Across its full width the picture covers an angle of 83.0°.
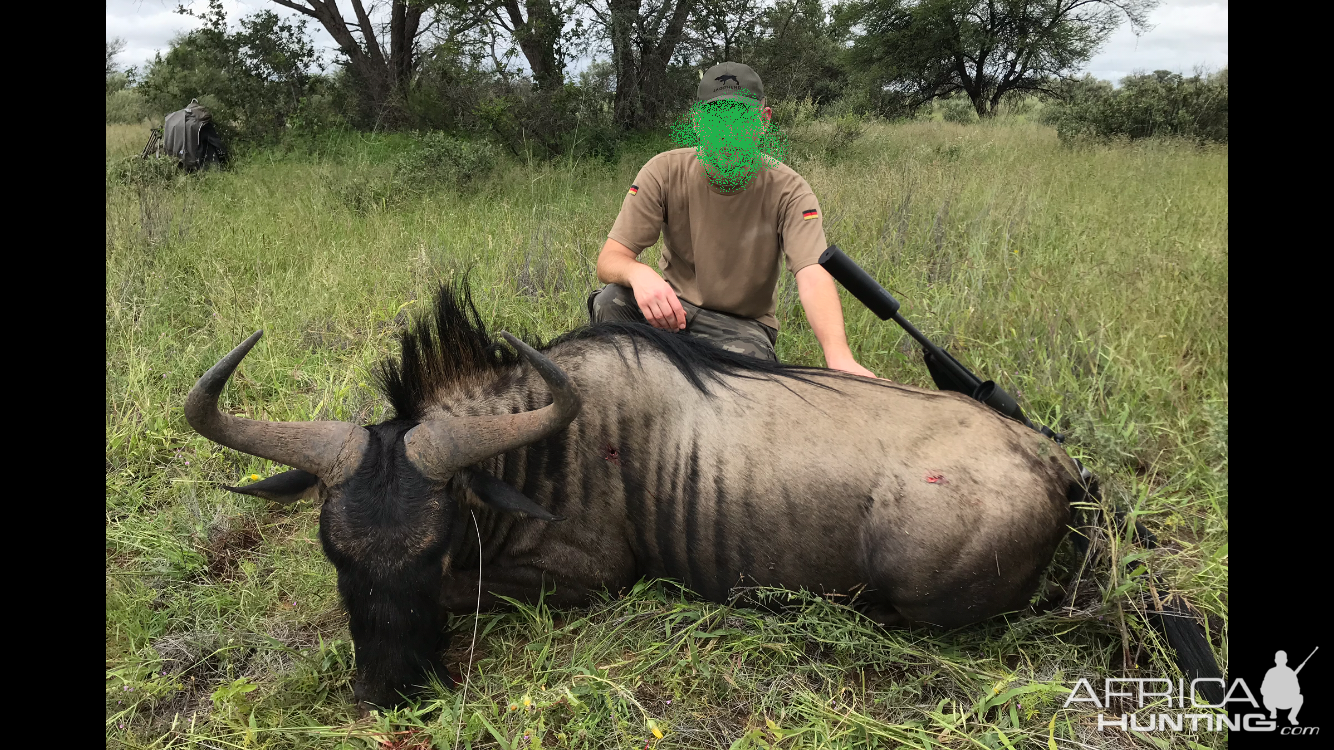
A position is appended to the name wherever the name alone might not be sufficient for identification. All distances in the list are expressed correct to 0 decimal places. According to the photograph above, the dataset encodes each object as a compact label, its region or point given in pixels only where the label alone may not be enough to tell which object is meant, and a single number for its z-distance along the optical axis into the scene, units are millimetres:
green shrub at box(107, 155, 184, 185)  8336
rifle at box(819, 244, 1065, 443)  2627
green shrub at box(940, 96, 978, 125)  17062
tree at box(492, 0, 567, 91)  9363
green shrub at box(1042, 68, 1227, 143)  10281
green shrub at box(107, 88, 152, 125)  18677
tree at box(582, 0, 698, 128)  9297
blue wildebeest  2082
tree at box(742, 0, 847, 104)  9852
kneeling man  3328
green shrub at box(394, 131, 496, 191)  7984
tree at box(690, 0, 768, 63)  9531
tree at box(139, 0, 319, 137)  11133
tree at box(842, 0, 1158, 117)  20000
